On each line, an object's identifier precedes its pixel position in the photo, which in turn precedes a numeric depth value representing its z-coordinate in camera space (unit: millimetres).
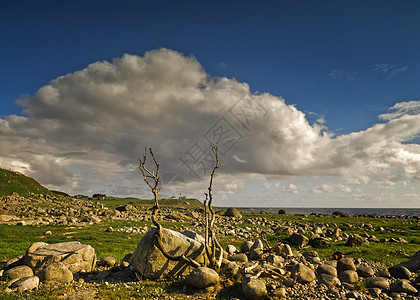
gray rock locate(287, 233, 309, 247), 22625
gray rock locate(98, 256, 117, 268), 13867
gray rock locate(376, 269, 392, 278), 12617
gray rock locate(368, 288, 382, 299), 10344
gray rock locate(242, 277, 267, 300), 9281
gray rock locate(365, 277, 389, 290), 11034
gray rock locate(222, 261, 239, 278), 11320
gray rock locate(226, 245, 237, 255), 17031
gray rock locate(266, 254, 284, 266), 13439
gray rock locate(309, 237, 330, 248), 22188
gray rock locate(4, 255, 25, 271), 11878
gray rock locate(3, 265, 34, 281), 10558
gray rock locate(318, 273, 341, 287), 11039
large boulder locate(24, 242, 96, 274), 11452
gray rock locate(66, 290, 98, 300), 9117
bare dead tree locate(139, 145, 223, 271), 11172
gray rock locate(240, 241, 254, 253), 17016
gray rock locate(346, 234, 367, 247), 23122
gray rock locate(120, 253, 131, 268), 12961
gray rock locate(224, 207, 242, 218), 62762
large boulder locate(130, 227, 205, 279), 11352
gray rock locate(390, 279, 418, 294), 10500
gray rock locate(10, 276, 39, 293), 9422
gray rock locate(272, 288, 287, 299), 9570
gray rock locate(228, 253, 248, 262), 13953
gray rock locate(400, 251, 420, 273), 13750
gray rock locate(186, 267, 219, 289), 9914
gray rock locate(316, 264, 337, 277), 12102
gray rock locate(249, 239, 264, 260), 15023
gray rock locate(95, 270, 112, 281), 11492
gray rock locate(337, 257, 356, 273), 13005
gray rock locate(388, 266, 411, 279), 12516
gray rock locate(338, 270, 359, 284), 11656
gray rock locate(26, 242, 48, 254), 12206
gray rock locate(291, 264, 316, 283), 11094
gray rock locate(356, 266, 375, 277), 12702
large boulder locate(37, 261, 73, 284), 10297
